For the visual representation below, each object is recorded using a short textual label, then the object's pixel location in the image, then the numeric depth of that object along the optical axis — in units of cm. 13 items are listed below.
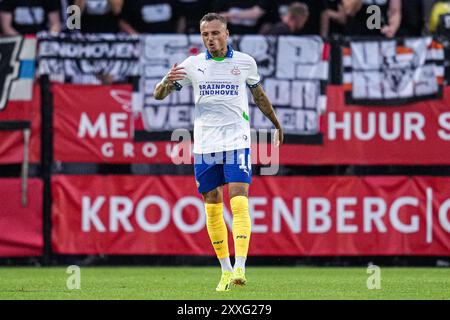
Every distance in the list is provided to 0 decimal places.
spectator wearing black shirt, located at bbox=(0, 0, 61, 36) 1606
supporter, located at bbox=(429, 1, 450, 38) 1572
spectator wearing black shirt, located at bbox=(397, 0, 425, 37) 1628
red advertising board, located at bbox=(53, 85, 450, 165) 1538
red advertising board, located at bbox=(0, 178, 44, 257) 1529
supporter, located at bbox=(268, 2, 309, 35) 1591
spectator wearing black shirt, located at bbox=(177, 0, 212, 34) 1616
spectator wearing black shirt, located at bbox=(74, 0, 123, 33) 1595
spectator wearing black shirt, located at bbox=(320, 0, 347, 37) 1639
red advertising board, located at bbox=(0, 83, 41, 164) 1534
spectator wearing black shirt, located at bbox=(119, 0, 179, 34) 1616
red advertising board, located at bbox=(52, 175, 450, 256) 1532
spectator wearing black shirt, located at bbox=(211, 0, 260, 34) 1612
